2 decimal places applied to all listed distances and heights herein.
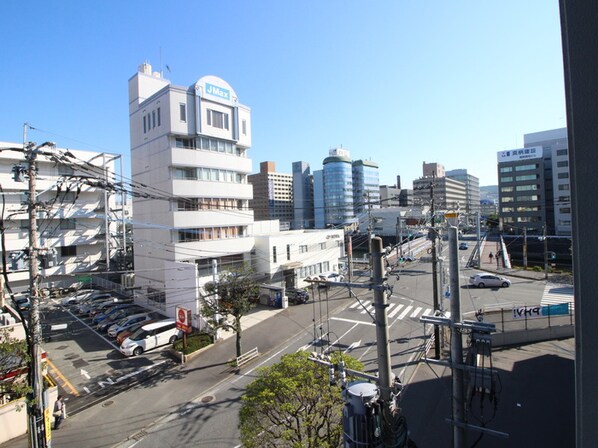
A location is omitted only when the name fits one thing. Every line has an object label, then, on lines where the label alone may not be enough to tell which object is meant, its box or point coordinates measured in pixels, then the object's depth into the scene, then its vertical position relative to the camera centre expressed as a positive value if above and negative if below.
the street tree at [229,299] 16.66 -3.83
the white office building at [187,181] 22.66 +3.40
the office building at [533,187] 56.31 +5.06
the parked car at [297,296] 25.30 -5.59
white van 17.17 -5.94
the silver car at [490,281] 26.16 -5.17
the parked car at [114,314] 21.33 -5.92
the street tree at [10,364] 10.28 -4.40
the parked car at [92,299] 25.19 -5.56
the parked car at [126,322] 19.81 -5.79
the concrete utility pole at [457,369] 5.34 -2.52
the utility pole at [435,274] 11.27 -2.19
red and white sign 17.94 -5.08
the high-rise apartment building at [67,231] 29.16 +0.10
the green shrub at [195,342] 17.20 -6.30
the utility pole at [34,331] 8.38 -2.54
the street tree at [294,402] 7.30 -4.08
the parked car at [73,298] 25.05 -5.25
